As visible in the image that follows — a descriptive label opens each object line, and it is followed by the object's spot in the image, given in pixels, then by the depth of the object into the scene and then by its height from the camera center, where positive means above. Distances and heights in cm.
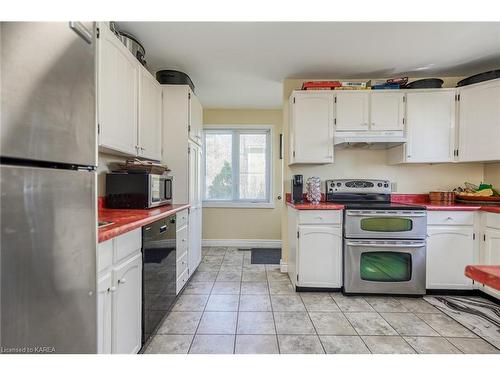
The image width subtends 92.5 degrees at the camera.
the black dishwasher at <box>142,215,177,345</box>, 156 -65
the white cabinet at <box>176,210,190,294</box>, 227 -67
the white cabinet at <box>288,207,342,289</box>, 247 -67
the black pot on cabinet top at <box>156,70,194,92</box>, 270 +122
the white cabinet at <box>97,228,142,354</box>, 112 -58
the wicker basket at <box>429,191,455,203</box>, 273 -13
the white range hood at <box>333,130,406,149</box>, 260 +52
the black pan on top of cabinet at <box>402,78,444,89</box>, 269 +115
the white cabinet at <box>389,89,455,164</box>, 265 +65
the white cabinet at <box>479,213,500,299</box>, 224 -54
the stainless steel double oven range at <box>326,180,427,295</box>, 239 -64
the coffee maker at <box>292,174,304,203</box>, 278 -4
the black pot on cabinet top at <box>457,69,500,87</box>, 247 +115
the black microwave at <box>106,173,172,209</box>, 204 -5
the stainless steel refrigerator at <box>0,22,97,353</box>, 62 -1
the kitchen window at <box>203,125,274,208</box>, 439 +33
